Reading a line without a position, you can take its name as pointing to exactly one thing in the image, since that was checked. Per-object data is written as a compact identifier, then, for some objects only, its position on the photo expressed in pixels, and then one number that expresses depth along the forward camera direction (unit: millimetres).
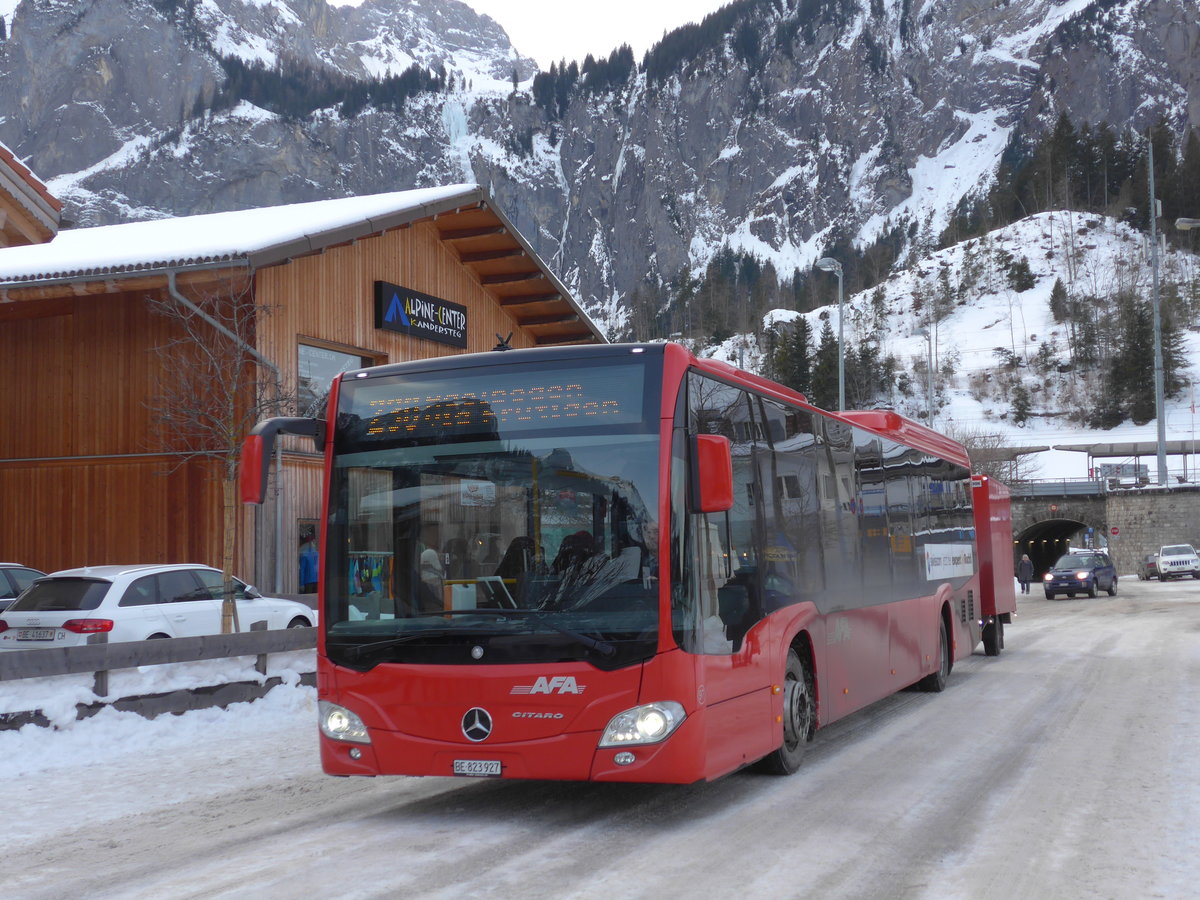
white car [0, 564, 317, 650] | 13289
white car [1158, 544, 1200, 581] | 52000
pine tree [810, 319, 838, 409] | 104125
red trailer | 17125
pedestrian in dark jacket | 43594
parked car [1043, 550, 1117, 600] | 38906
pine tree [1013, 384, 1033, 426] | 108250
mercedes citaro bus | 6613
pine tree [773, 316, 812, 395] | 107306
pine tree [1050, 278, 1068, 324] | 122312
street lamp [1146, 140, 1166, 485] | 50125
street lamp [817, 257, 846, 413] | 30486
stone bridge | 61812
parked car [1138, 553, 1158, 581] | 55656
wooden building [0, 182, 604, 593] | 18547
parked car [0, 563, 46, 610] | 16338
